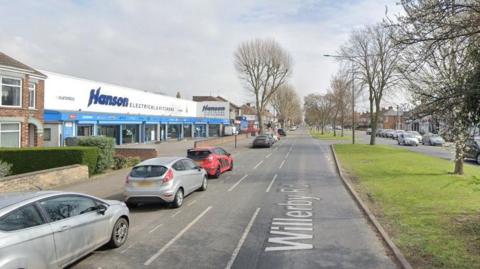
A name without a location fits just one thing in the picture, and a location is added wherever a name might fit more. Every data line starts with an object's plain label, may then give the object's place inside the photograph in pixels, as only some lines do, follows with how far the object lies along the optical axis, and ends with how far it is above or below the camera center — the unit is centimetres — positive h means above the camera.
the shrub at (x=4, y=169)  1546 -170
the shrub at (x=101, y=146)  2020 -102
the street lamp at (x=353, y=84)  4053 +435
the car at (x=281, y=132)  8520 -95
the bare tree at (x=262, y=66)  6469 +933
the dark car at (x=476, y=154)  2616 -152
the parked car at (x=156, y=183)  1204 -168
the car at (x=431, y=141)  4831 -133
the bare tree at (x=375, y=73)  3846 +522
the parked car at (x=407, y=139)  4759 -119
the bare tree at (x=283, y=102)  10438 +656
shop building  3192 +117
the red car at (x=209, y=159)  1869 -146
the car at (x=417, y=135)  5062 -73
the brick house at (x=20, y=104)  2431 +119
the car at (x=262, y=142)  4406 -156
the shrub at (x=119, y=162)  2206 -194
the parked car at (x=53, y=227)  564 -159
